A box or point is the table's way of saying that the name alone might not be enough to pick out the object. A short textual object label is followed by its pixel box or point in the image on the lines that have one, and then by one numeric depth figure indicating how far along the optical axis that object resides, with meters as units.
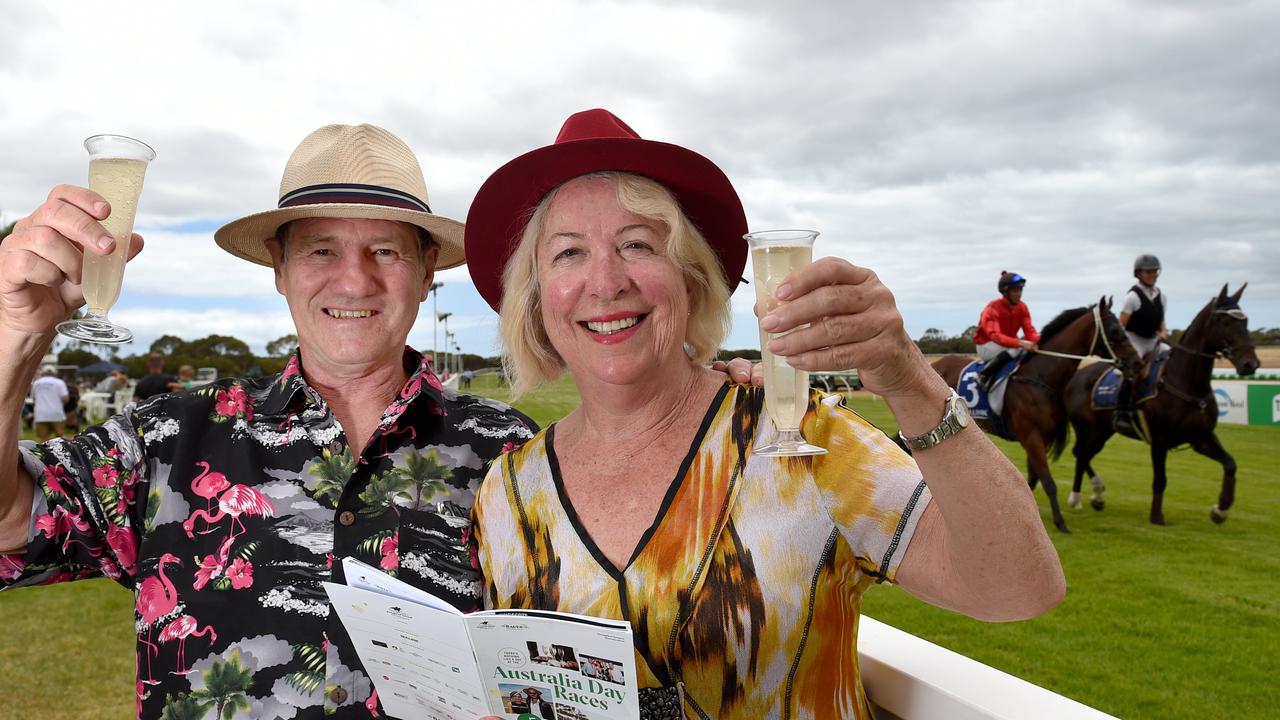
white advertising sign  22.73
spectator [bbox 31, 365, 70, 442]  17.64
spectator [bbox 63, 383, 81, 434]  21.50
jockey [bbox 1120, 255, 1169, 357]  12.00
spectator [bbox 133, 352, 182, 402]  13.62
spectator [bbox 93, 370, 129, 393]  29.44
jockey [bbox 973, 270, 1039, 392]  11.47
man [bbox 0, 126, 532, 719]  2.18
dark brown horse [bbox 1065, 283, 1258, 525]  10.34
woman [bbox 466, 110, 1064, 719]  1.60
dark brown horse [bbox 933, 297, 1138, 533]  10.41
